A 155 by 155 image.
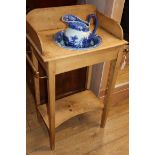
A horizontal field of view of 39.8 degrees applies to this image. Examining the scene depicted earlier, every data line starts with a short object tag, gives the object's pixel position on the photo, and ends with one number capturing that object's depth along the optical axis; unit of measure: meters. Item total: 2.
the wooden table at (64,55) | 0.99
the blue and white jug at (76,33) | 1.01
